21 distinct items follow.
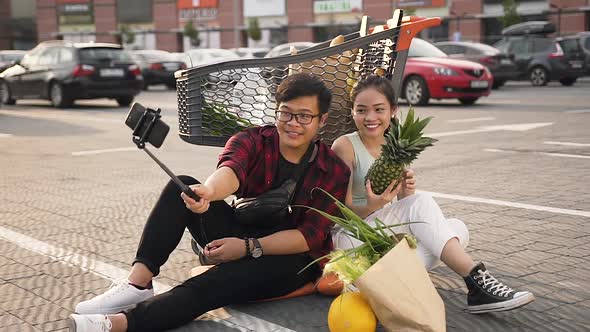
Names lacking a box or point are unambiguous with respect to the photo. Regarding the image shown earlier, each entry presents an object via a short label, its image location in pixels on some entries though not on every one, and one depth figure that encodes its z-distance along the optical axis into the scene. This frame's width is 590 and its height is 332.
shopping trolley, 4.27
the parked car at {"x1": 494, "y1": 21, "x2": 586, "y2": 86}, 25.23
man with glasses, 3.45
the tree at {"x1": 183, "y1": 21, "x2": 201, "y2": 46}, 56.72
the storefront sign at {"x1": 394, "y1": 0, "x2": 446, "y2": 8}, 48.84
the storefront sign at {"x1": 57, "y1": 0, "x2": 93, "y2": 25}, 64.88
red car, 16.81
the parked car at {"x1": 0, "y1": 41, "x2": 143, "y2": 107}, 18.27
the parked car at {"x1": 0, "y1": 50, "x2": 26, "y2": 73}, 27.64
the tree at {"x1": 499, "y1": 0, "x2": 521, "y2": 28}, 42.59
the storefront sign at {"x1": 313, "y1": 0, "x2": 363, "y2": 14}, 52.75
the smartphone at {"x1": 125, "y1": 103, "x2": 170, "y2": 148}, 2.87
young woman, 3.58
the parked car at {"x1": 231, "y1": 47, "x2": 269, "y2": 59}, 31.48
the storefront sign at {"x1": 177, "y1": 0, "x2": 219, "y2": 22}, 59.19
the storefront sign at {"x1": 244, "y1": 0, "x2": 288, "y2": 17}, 55.88
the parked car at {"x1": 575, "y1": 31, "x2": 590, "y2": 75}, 25.59
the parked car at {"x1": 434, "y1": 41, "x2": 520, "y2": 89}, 24.09
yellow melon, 3.23
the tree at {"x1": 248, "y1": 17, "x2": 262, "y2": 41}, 54.81
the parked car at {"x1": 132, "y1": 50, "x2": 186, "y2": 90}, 27.95
